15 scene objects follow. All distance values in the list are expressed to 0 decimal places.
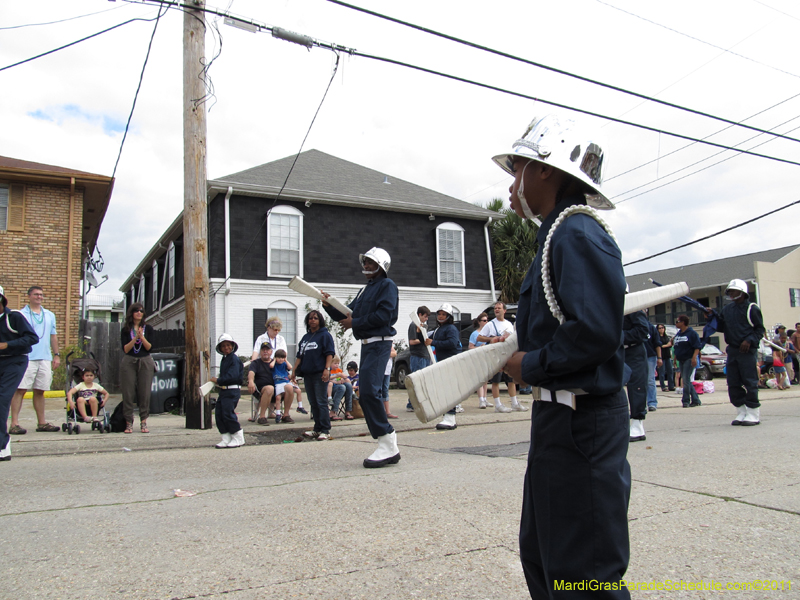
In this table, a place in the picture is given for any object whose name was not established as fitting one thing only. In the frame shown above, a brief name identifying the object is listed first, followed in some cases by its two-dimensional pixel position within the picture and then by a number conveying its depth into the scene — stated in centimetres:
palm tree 2498
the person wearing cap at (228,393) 708
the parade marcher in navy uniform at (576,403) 163
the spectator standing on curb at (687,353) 1184
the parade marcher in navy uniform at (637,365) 693
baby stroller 853
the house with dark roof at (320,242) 1881
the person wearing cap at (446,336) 923
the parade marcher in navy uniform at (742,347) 791
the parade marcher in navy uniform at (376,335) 540
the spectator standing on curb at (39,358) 812
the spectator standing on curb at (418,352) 979
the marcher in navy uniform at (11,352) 591
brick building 1579
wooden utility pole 845
